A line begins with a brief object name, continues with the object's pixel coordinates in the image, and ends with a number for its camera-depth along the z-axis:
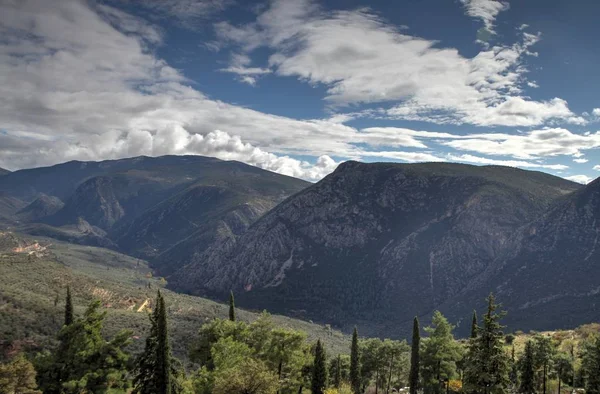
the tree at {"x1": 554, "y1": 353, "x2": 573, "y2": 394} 81.00
